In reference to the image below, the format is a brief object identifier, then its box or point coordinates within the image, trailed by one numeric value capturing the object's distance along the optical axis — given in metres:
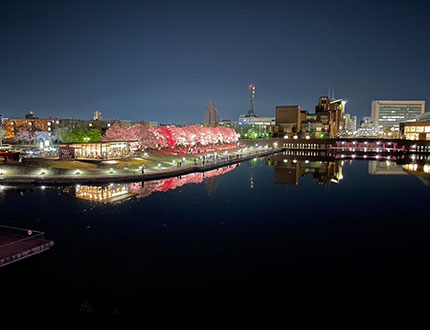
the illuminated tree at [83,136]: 64.25
